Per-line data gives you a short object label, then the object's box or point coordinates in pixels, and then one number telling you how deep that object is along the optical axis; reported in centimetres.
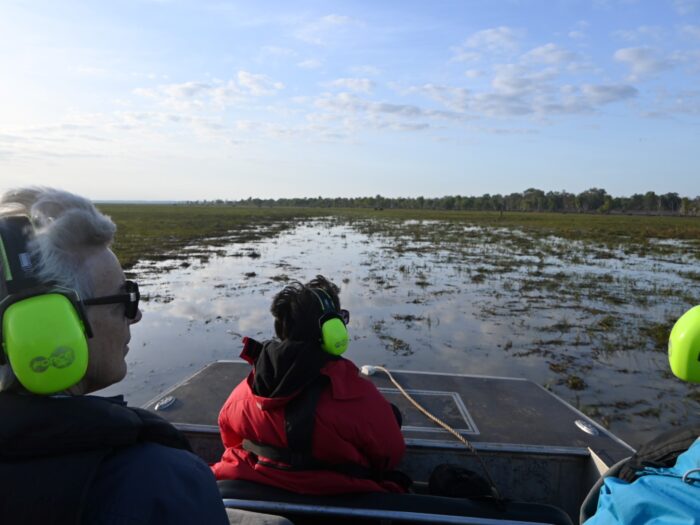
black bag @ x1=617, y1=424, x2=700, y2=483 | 175
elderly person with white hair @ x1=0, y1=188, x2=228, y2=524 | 102
